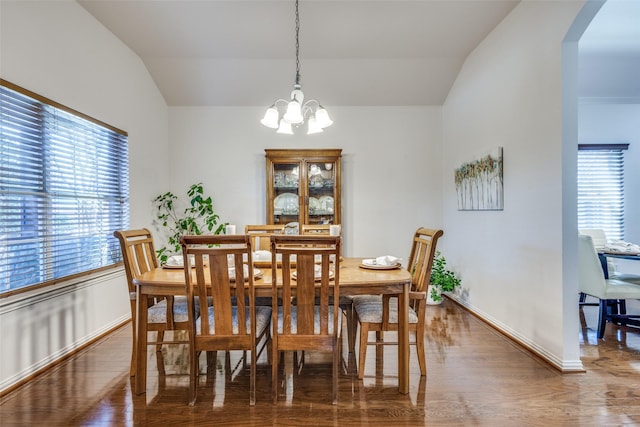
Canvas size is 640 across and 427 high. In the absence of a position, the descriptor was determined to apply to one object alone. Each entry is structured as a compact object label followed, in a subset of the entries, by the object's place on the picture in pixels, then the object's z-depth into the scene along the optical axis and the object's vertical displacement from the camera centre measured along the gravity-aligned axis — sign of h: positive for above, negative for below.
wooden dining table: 1.81 -0.45
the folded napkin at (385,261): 2.21 -0.34
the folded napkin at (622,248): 2.66 -0.33
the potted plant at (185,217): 4.00 -0.03
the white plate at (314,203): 4.00 +0.14
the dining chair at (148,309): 2.01 -0.61
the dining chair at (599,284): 2.56 -0.61
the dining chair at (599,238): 3.06 -0.29
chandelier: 2.14 +0.69
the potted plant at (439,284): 3.65 -0.83
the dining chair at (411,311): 2.03 -0.65
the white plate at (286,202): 4.01 +0.16
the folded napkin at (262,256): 2.40 -0.33
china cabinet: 3.91 +0.35
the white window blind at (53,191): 2.01 +0.19
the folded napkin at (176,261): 2.19 -0.33
